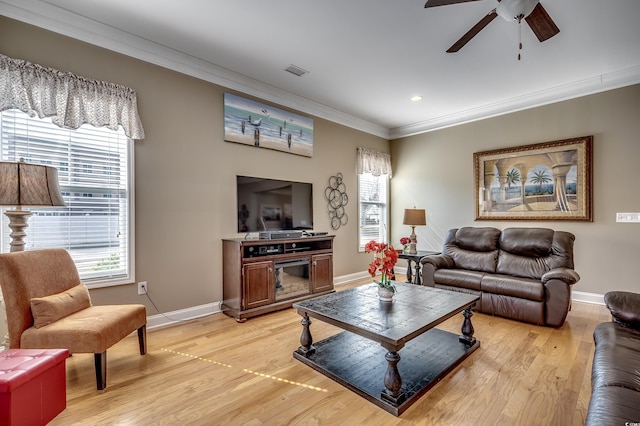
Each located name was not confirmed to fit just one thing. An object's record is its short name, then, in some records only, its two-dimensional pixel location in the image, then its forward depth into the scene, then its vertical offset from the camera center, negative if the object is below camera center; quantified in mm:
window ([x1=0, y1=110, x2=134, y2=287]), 2465 +200
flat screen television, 3699 +120
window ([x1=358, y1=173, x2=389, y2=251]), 5461 +109
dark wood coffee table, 1850 -1102
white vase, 2483 -673
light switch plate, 3609 -67
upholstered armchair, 1879 -670
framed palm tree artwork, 3961 +440
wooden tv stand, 3301 -719
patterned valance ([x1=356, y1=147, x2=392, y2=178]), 5340 +940
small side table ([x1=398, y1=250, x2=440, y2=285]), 4125 -631
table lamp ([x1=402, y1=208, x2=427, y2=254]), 4707 -67
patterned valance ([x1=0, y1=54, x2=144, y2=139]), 2340 +998
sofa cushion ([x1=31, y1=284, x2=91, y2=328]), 1924 -617
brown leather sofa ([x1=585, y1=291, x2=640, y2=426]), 1124 -742
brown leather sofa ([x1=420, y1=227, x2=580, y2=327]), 3057 -693
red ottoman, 1344 -832
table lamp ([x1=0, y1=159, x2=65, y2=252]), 1927 +161
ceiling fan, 1808 +1331
